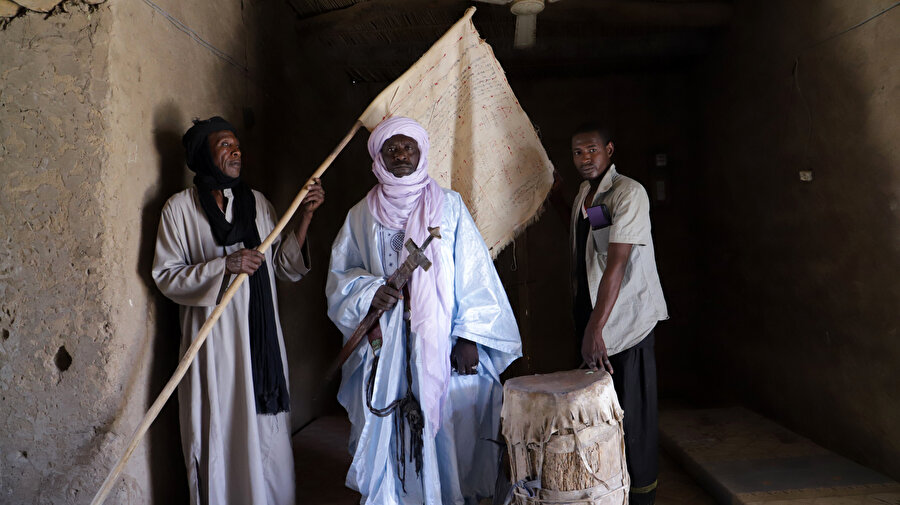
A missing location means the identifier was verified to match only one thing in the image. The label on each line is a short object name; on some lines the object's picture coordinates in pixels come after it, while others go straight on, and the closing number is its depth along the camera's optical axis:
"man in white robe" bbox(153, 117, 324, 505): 2.61
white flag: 3.40
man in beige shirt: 2.81
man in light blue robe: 2.80
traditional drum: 2.17
